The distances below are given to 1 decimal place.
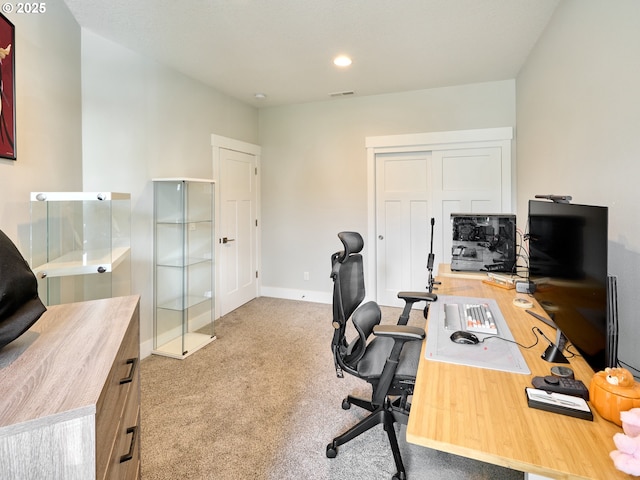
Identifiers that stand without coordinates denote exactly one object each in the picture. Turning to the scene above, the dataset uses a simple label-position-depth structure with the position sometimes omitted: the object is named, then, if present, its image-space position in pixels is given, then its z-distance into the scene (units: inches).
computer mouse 53.6
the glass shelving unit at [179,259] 122.6
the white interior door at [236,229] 158.2
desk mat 47.1
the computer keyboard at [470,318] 59.7
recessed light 119.4
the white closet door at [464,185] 146.9
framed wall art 65.1
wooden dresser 25.4
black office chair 61.8
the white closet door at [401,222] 159.8
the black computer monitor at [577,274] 39.5
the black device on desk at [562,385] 39.0
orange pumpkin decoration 33.5
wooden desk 29.9
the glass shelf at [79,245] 77.0
